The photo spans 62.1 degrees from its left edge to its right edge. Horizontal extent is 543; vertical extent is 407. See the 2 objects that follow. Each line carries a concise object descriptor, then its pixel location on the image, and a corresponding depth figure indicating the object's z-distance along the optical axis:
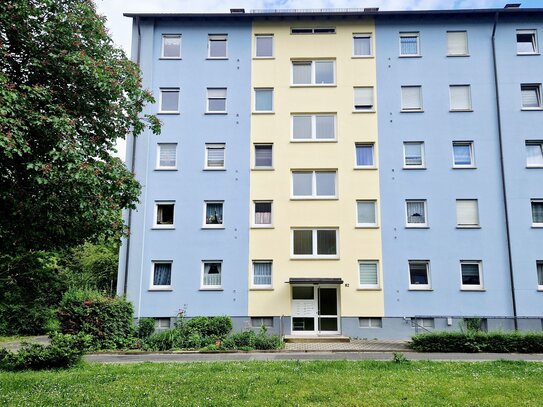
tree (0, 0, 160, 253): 7.04
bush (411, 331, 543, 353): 16.27
